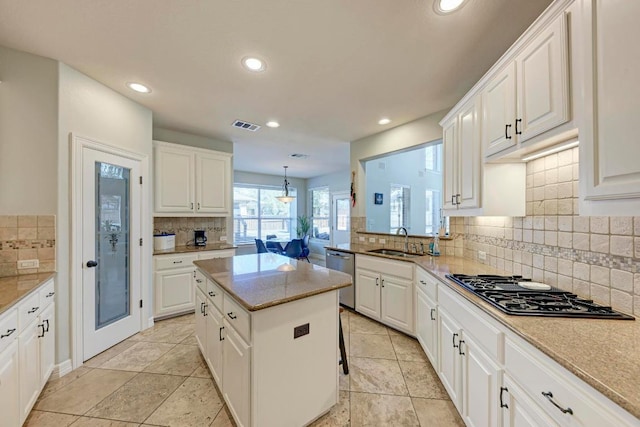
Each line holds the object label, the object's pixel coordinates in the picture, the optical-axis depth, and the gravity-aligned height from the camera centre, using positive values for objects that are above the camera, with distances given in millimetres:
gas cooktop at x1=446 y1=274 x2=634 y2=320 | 1189 -474
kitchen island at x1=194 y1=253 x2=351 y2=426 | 1390 -801
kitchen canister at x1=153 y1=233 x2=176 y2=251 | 3369 -384
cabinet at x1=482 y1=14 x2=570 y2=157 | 1228 +698
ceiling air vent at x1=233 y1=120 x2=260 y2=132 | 3455 +1263
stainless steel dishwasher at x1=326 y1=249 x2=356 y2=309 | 3424 -741
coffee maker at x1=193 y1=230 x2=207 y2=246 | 3910 -399
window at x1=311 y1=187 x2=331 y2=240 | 7922 +17
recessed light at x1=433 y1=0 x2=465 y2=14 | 1469 +1248
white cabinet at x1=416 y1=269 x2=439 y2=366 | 2134 -943
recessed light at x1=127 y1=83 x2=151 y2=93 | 2463 +1273
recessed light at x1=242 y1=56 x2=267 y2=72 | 2051 +1266
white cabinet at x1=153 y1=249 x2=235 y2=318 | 3195 -914
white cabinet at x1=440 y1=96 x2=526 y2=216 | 1914 +288
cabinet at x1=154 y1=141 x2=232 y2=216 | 3459 +487
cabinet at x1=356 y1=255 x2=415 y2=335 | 2744 -925
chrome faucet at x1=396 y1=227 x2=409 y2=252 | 3398 -387
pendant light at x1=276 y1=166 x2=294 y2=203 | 6705 +405
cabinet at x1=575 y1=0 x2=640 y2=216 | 883 +397
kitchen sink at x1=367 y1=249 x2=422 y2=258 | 3205 -538
